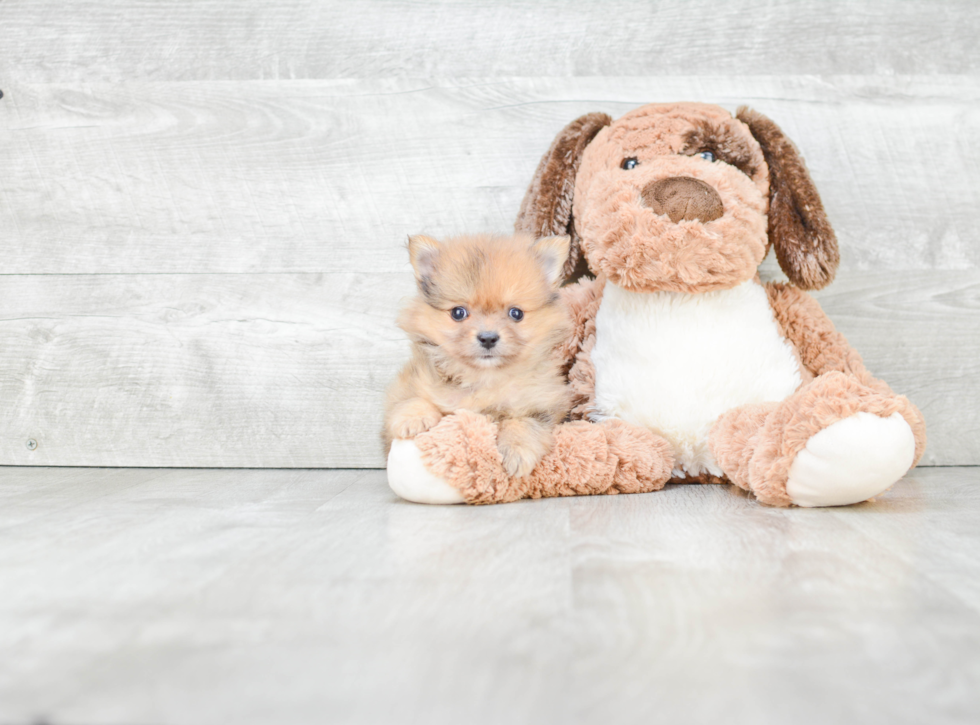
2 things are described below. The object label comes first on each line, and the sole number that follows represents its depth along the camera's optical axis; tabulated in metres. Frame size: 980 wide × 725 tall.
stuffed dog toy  1.18
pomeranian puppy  1.19
